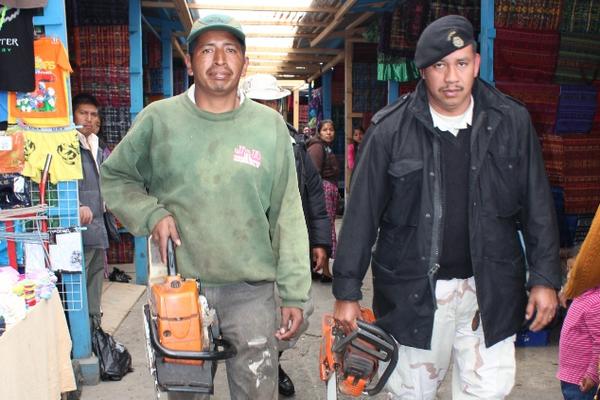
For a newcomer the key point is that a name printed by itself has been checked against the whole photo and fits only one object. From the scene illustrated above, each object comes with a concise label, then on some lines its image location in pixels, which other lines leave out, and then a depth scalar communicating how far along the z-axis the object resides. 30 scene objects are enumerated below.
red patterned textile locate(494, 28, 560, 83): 5.86
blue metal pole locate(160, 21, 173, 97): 9.95
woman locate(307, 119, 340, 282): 7.60
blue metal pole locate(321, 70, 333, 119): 15.24
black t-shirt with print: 3.83
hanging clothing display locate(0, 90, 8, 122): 3.98
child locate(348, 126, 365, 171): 11.32
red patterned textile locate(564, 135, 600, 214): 6.07
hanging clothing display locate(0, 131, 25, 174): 3.77
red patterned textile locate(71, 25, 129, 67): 7.18
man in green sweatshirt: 2.63
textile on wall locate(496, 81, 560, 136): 6.02
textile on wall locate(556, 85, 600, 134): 6.19
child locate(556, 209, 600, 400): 2.82
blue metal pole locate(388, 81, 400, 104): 8.90
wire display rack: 4.23
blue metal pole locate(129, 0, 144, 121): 7.20
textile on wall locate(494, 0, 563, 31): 5.87
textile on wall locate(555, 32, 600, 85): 6.04
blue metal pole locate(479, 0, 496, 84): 5.06
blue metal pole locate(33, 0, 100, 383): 4.09
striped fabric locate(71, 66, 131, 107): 7.36
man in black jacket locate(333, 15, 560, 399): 2.70
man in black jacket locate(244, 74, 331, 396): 4.23
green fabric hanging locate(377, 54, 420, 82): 8.02
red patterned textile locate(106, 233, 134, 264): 8.27
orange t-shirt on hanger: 4.01
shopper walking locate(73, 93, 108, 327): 4.93
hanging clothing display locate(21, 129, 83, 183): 4.02
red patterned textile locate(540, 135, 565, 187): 6.05
